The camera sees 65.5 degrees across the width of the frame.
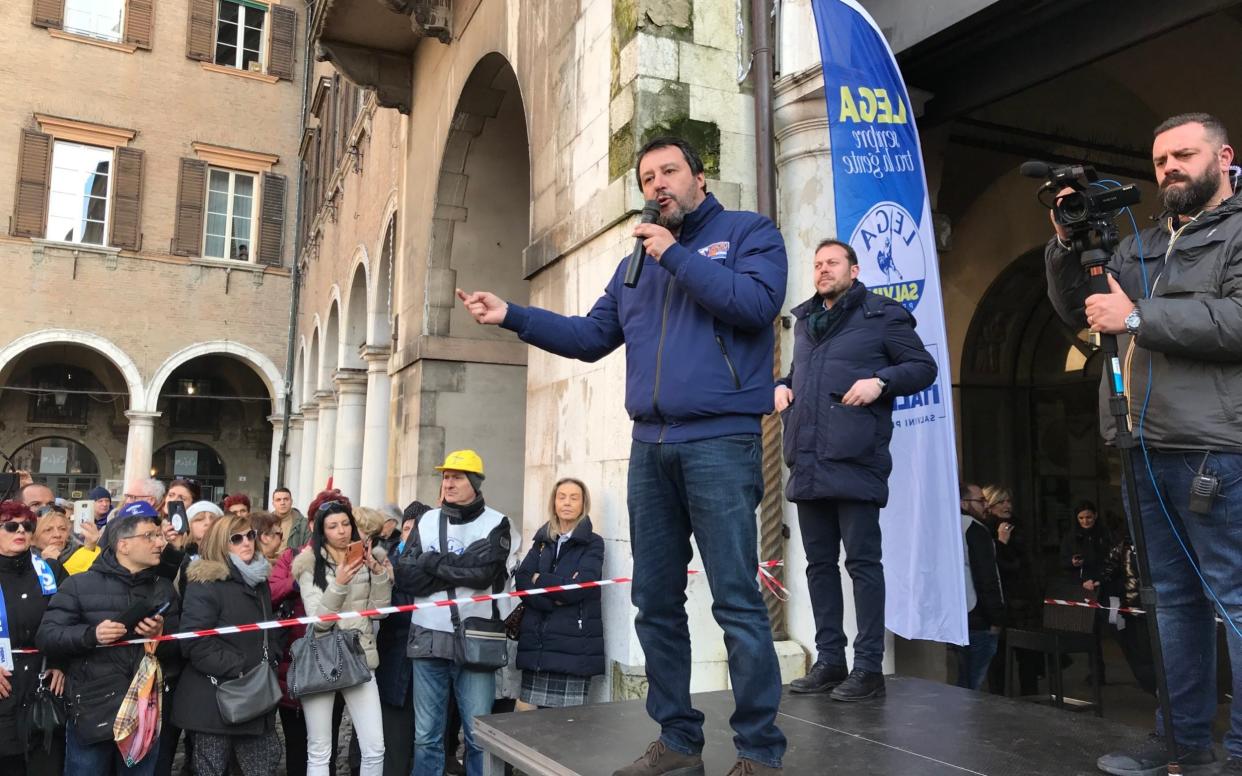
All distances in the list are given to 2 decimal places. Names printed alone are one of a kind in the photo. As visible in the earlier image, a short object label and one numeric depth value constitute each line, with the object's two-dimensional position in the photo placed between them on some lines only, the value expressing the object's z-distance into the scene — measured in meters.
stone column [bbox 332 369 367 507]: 16.27
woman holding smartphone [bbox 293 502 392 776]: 4.88
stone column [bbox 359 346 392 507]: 12.98
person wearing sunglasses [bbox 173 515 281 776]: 4.53
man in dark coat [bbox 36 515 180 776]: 4.30
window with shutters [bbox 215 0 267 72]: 25.00
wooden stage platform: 2.86
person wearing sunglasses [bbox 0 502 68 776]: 4.42
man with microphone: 2.61
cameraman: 2.60
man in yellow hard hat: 5.12
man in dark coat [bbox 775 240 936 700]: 3.73
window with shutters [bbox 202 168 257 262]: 24.36
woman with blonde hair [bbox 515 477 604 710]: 5.22
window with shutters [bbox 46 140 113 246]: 22.23
